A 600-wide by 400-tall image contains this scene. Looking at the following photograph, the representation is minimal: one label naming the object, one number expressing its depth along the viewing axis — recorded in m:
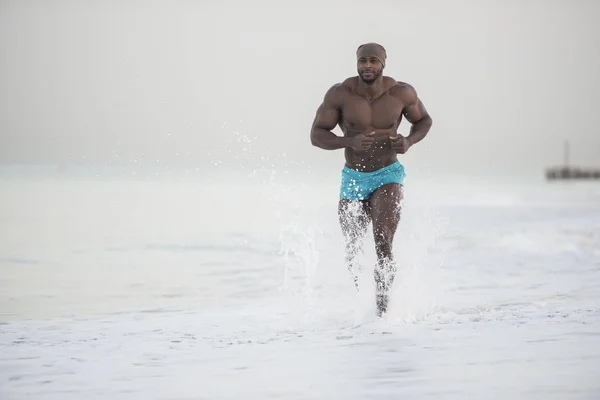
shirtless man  13.23
